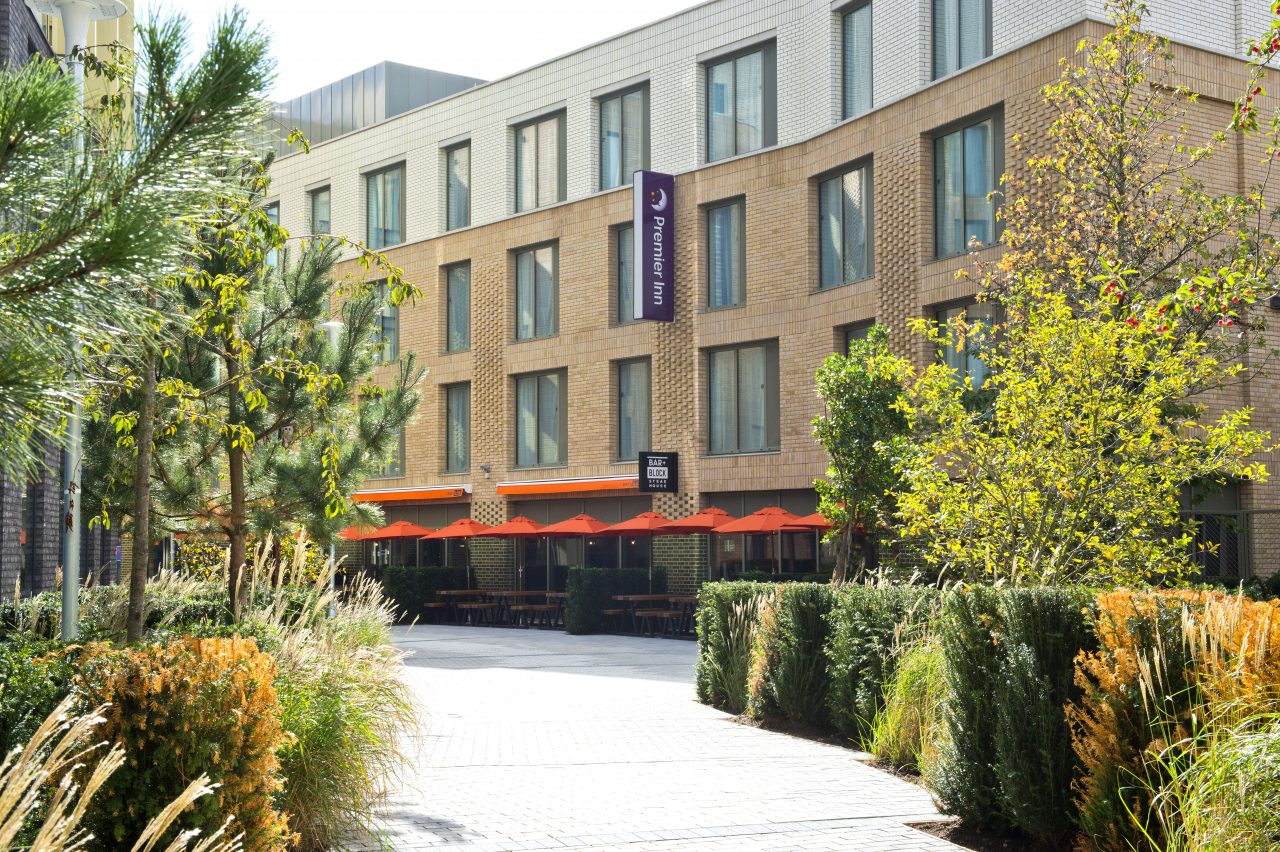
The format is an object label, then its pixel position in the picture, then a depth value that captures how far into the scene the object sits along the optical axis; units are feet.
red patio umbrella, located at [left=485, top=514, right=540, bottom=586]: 104.88
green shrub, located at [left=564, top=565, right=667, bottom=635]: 98.58
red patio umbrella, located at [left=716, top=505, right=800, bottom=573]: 87.47
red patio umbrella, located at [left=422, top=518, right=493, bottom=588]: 110.01
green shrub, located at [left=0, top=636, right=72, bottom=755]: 19.10
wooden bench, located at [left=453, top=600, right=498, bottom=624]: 110.32
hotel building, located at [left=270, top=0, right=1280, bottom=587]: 81.15
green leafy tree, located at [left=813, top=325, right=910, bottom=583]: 67.41
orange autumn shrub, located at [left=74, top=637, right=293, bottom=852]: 19.29
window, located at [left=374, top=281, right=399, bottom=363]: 130.63
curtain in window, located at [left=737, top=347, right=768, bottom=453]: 98.32
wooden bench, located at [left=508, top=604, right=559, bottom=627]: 105.60
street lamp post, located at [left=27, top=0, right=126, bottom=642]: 31.32
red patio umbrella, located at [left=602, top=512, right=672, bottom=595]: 95.04
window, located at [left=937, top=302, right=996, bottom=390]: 79.62
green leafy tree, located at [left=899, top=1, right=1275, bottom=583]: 38.86
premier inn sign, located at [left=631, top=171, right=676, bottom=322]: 102.32
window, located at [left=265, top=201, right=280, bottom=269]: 140.52
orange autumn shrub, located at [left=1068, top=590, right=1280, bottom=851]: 22.11
